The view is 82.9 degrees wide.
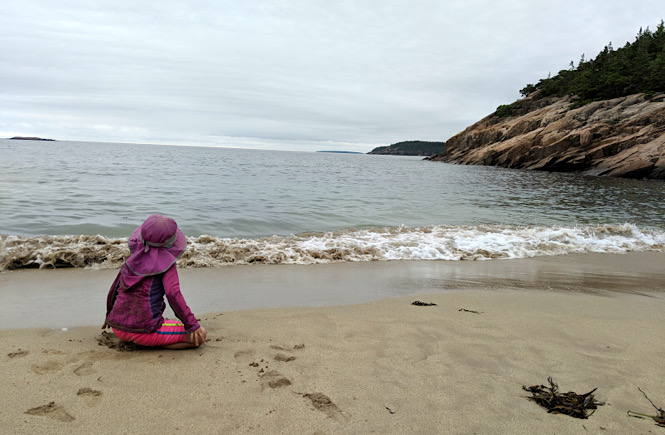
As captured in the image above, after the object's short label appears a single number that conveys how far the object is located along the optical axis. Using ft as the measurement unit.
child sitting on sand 10.17
